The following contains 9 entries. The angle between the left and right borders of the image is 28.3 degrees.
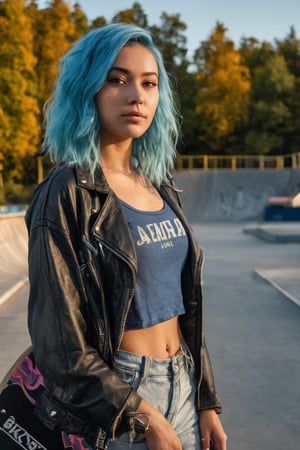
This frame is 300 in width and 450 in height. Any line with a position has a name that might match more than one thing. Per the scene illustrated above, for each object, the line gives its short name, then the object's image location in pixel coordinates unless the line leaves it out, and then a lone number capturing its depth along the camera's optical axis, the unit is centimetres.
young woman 166
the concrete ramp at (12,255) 1023
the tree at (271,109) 4631
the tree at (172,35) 5241
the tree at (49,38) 3888
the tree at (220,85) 4416
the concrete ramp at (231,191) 3534
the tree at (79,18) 4753
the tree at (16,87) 3394
